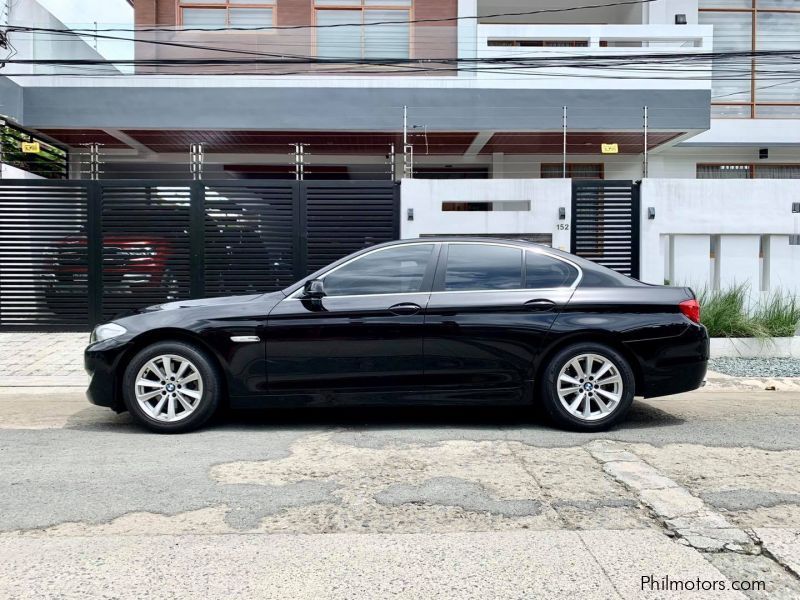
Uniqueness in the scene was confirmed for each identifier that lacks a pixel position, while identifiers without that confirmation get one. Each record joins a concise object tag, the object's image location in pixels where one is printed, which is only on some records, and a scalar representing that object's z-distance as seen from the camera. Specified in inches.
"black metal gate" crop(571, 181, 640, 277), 492.4
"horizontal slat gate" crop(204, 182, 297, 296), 489.7
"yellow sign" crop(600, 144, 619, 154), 563.5
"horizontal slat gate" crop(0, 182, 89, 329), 480.7
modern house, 492.1
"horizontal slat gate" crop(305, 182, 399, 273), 491.8
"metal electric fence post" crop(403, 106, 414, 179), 518.8
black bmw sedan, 236.1
